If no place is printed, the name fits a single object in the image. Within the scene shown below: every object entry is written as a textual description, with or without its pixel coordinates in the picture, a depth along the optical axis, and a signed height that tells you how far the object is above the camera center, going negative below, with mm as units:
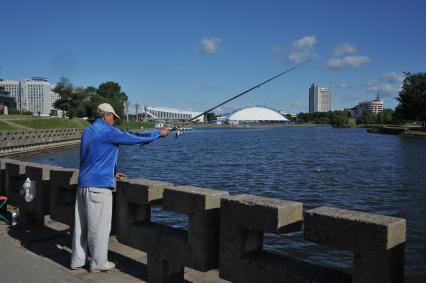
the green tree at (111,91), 177250 +12286
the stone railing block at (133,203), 5691 -1042
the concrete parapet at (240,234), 3660 -1066
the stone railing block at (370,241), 3562 -921
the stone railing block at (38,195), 8172 -1289
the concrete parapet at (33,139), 48881 -2133
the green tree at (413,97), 113438 +7155
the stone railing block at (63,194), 7223 -1187
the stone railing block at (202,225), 5023 -1098
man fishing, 6063 -822
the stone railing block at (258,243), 4199 -1235
